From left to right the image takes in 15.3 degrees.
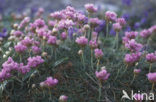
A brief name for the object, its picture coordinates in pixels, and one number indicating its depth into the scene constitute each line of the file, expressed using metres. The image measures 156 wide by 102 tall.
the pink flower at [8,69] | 0.74
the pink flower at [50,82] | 0.74
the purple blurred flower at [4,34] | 0.99
